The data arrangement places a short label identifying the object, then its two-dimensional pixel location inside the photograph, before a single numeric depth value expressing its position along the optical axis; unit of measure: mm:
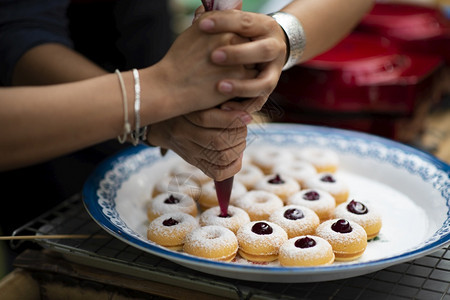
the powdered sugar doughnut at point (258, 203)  1052
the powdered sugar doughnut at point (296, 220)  982
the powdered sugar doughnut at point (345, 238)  918
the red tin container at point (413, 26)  1744
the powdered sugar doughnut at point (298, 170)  1196
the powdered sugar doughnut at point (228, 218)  993
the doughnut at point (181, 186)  1092
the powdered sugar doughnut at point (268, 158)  1273
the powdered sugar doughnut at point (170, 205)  1050
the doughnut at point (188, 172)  1150
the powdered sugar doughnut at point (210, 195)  1109
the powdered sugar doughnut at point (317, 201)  1059
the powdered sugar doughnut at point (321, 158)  1253
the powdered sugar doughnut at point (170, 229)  953
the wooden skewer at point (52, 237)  925
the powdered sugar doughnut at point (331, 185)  1126
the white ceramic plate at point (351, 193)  811
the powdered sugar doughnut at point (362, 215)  986
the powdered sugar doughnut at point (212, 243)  904
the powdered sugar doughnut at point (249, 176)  1192
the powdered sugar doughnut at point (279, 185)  1132
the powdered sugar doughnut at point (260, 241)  917
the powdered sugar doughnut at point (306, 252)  868
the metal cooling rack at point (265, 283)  833
